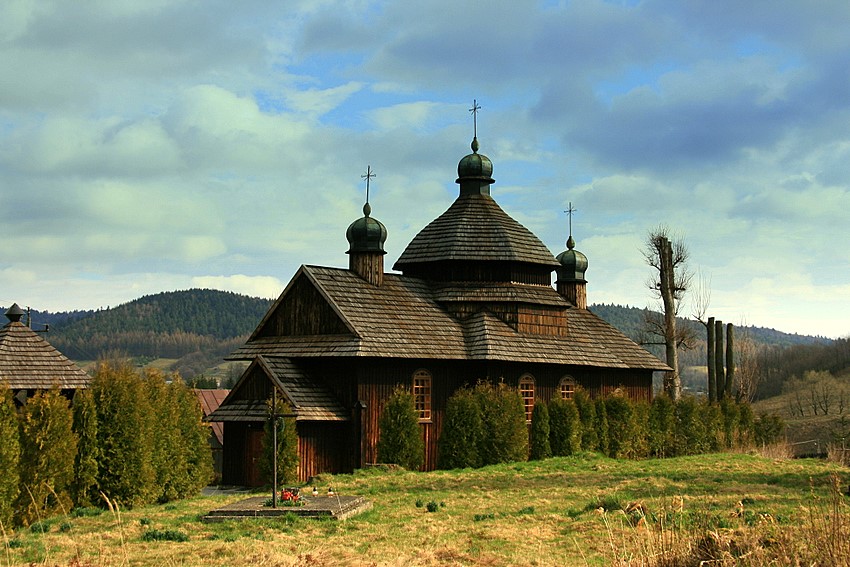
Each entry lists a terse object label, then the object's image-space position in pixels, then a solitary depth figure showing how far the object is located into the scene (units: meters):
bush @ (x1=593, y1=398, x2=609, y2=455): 32.56
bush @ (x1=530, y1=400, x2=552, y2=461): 30.67
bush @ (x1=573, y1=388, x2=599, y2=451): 32.00
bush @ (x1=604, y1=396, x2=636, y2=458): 33.19
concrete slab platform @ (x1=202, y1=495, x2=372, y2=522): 16.97
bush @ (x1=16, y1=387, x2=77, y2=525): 18.30
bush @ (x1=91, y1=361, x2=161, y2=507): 20.02
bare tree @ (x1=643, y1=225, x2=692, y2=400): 42.09
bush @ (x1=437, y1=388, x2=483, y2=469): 28.64
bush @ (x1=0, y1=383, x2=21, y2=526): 17.42
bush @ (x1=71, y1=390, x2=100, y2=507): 19.61
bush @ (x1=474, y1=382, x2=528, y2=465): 28.84
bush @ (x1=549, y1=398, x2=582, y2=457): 31.19
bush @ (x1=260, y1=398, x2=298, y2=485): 24.75
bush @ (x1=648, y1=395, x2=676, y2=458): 34.91
